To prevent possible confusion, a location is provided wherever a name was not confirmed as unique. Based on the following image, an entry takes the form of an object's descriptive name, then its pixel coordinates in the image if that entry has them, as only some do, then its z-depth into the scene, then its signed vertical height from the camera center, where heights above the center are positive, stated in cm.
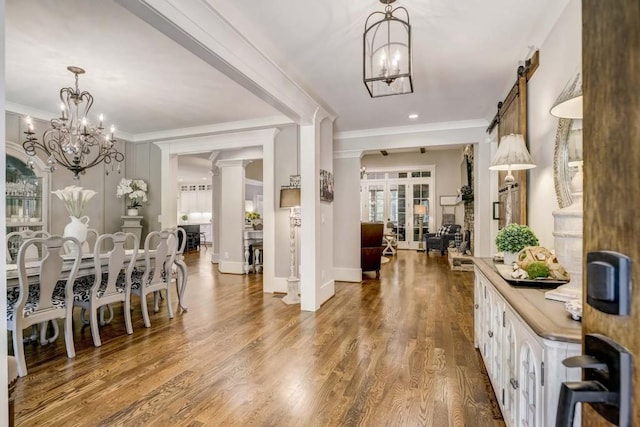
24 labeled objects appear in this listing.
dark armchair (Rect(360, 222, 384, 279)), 620 -57
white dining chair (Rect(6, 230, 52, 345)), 311 -44
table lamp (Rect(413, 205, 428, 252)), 1050 +0
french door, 1062 +33
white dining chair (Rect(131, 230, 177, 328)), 354 -65
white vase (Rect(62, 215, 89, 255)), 352 -16
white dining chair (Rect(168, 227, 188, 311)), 410 -75
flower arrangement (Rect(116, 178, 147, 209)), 582 +41
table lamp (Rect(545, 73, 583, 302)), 138 -8
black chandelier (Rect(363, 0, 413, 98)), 223 +118
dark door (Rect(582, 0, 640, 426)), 42 +9
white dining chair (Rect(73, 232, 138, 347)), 304 -69
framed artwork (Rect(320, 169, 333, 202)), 451 +39
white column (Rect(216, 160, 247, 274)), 677 -4
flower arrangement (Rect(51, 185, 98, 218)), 360 +18
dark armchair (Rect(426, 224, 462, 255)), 923 -66
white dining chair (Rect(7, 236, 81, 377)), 245 -67
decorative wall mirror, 193 +35
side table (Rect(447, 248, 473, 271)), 687 -100
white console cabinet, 109 -55
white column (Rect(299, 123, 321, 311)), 411 -3
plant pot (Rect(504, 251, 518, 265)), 225 -29
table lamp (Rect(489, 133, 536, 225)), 239 +42
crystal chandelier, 332 +83
